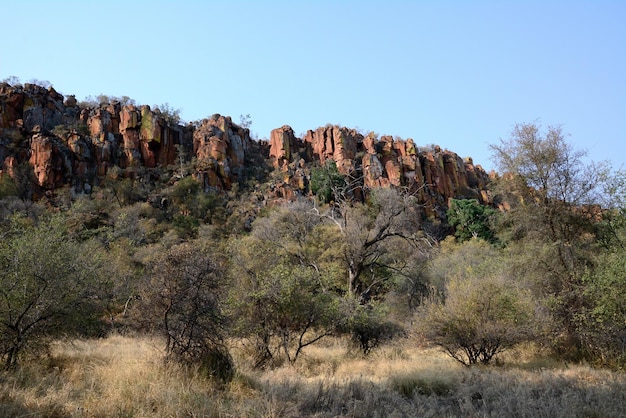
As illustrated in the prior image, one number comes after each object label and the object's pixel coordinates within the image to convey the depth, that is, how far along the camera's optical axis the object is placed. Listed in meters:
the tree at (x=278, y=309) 11.31
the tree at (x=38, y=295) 7.72
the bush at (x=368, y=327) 14.13
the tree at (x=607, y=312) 10.16
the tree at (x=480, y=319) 11.25
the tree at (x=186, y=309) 7.64
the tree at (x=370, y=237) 20.38
